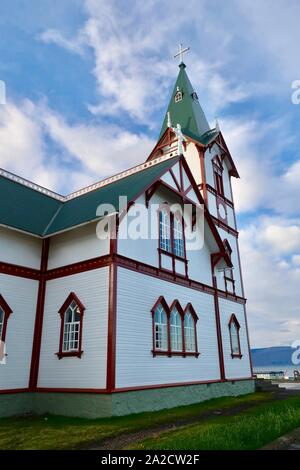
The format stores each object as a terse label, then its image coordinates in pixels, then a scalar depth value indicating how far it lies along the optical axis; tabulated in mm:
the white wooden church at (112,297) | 13234
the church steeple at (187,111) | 27106
